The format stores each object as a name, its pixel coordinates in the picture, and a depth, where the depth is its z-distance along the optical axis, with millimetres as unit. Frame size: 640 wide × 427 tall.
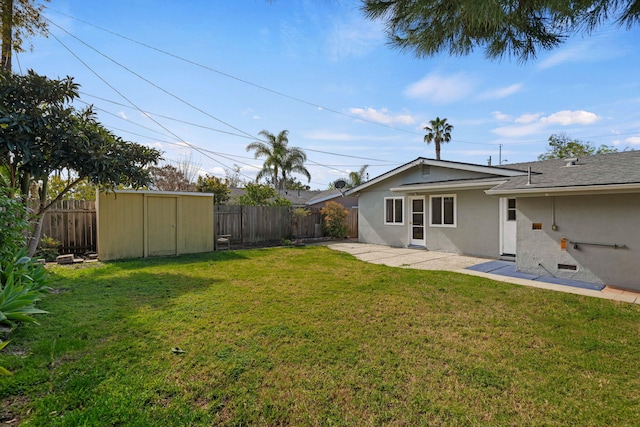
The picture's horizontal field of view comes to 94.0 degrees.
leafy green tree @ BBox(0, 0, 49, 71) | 7031
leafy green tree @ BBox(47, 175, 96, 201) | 12180
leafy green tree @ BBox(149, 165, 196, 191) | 18297
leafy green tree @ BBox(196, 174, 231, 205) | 14703
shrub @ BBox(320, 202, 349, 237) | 14820
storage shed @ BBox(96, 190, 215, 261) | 8586
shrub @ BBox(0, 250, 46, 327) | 3455
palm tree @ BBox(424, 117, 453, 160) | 25250
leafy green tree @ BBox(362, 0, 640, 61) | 2572
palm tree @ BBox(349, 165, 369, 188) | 31047
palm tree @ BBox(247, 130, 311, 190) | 23344
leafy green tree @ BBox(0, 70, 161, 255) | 5793
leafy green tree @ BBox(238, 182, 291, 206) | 14074
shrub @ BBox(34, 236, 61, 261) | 8023
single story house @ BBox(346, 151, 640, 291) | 5867
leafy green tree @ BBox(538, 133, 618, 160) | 23397
